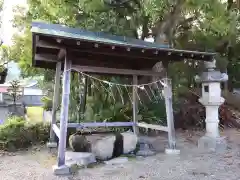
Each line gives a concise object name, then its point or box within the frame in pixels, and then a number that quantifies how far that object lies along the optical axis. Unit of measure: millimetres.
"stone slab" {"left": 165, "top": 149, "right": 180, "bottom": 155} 6391
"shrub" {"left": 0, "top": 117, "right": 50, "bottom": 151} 7160
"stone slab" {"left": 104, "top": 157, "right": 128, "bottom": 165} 5677
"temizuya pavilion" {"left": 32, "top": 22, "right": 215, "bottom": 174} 5039
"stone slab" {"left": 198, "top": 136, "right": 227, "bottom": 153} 6844
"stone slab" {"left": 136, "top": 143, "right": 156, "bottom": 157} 6398
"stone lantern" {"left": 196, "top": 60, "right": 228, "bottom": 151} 6879
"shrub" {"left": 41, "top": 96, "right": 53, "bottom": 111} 11505
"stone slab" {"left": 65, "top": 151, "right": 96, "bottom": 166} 5527
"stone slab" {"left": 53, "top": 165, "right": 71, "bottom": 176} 4961
